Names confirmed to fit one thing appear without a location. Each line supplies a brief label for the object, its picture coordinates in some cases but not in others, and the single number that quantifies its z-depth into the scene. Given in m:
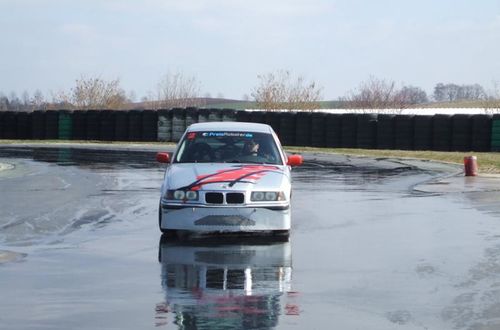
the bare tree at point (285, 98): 64.94
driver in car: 13.17
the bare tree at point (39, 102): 94.60
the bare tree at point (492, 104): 56.88
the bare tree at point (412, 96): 82.69
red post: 23.52
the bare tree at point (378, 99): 77.06
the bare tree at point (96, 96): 73.93
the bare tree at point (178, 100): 85.94
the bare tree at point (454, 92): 139.38
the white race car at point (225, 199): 11.70
